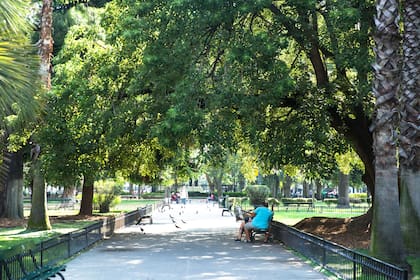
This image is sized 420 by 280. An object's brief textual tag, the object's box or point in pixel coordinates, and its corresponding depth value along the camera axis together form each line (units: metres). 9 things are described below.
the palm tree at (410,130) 13.65
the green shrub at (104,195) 37.03
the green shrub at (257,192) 49.56
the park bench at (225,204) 45.58
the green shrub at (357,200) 60.57
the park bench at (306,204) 44.99
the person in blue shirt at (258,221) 19.00
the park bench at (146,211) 28.39
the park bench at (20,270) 8.88
